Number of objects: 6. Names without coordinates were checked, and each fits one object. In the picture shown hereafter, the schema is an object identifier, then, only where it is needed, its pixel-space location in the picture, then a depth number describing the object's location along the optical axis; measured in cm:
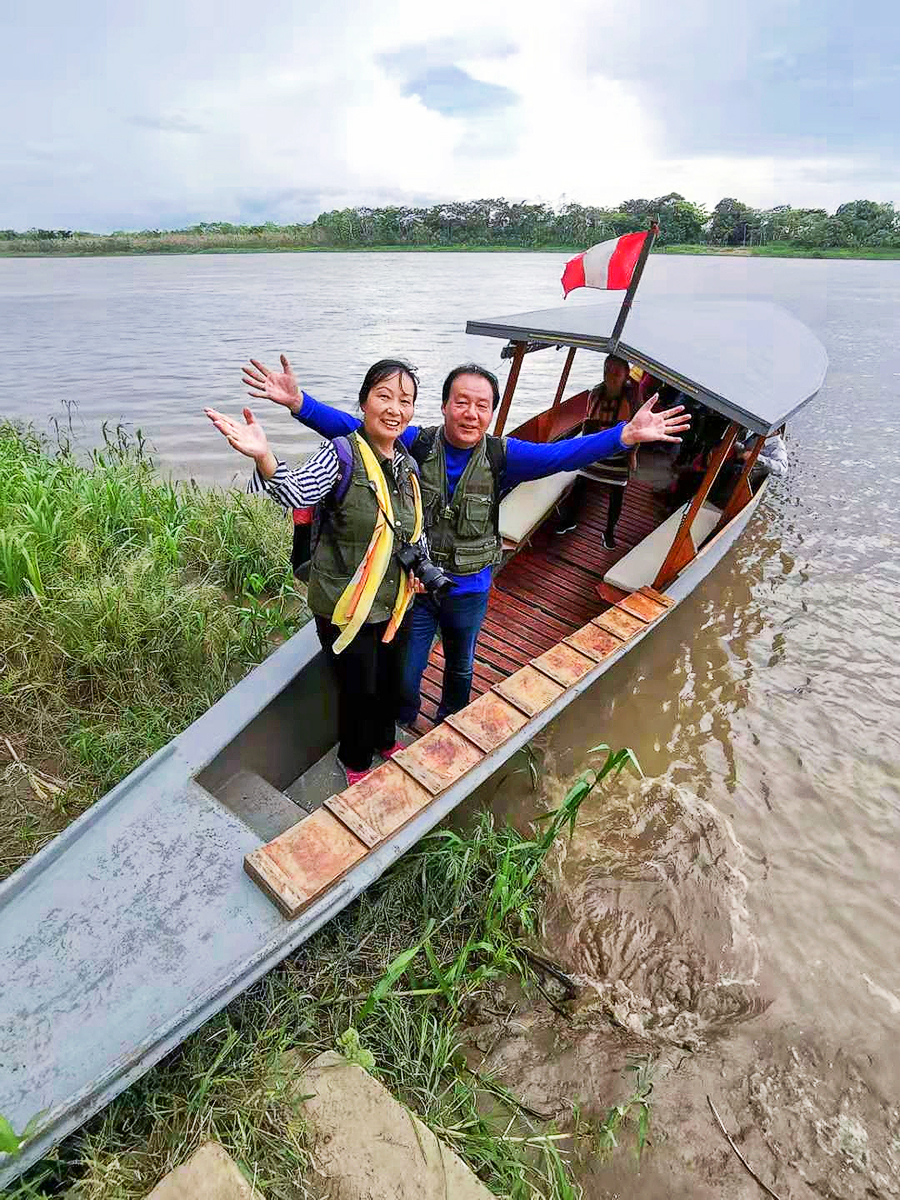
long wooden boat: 179
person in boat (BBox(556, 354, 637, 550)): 489
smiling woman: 199
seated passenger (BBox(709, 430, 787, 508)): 657
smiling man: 240
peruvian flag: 348
